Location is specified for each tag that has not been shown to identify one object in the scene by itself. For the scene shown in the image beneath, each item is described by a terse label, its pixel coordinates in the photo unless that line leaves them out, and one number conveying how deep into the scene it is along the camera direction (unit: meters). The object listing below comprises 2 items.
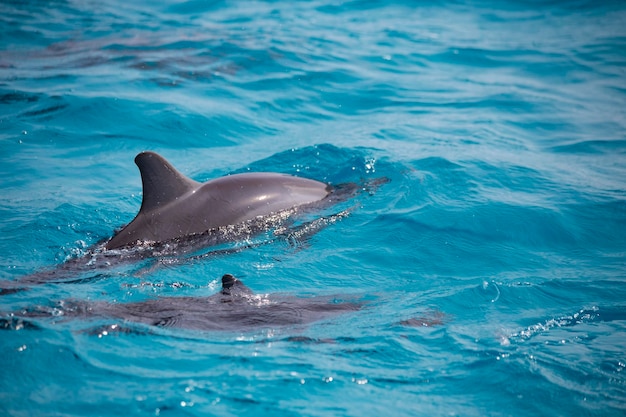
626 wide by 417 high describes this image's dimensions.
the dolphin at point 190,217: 14.32
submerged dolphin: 10.93
